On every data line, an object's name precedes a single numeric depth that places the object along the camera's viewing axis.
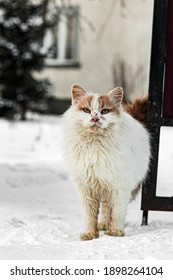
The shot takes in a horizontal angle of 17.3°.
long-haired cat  3.82
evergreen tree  11.25
